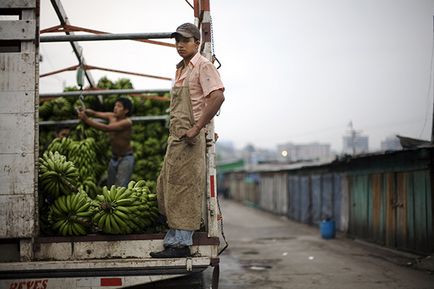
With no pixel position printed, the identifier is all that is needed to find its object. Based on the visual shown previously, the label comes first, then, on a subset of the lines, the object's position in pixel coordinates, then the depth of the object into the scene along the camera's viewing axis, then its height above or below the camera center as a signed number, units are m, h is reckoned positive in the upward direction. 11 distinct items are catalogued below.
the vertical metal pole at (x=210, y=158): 4.54 +0.13
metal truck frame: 4.15 -0.62
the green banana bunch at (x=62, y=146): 7.73 +0.44
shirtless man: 8.27 +0.48
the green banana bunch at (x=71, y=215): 4.73 -0.45
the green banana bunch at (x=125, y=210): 4.66 -0.40
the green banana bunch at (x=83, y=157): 7.74 +0.25
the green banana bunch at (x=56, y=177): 5.05 -0.05
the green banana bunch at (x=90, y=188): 6.95 -0.24
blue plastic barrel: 16.36 -2.08
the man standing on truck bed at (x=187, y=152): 4.42 +0.18
